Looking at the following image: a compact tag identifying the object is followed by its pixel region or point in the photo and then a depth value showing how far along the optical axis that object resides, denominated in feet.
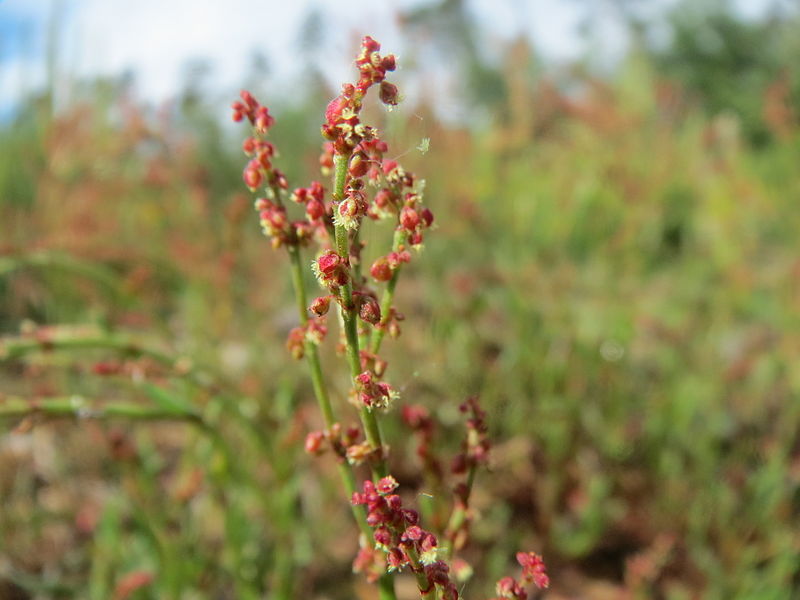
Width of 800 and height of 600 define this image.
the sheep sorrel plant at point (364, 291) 0.26
